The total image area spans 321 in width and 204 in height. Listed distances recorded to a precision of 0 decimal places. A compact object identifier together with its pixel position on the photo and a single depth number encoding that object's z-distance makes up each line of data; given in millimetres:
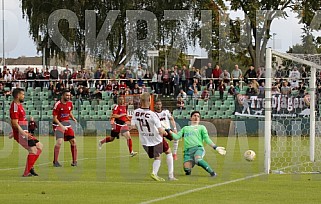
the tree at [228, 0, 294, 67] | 41938
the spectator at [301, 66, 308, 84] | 27019
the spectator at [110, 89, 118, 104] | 37131
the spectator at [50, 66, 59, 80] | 39312
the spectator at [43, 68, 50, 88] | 39719
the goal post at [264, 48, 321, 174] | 15820
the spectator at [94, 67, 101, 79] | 38781
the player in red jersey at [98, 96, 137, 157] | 21625
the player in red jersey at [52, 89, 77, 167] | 18203
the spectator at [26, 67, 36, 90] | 39656
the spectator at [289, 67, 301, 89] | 25906
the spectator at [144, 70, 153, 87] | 37281
